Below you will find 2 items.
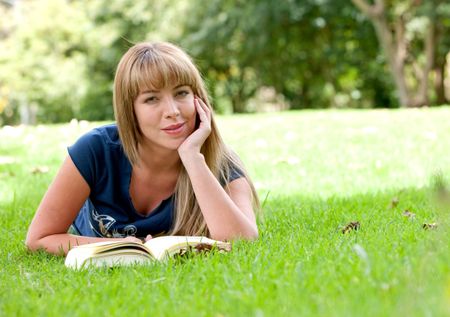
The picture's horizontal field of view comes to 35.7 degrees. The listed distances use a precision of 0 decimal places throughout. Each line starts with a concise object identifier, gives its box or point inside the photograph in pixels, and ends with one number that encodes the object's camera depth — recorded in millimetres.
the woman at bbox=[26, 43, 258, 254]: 3252
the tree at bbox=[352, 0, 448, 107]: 17125
